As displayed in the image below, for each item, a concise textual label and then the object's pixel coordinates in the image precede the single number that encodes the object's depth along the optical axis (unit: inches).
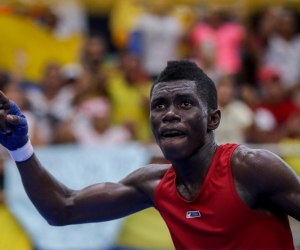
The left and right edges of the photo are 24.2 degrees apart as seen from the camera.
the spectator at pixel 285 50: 413.7
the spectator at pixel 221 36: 398.6
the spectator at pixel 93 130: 337.3
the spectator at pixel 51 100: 350.6
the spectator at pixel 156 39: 394.9
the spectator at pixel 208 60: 374.6
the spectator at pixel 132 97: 362.9
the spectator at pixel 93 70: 365.1
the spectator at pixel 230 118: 344.8
